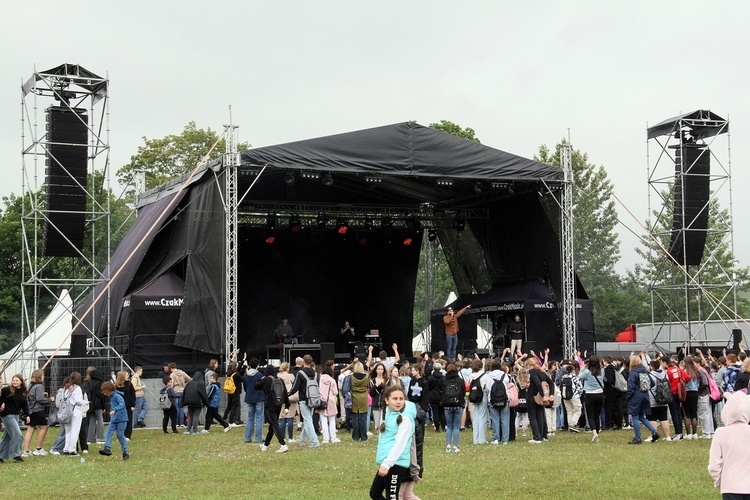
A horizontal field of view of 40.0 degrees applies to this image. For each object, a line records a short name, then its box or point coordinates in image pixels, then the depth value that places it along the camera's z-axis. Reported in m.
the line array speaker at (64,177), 20.84
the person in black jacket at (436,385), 16.80
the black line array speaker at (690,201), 25.59
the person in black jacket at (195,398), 19.00
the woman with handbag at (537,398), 15.45
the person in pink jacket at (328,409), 15.55
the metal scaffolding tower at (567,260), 24.14
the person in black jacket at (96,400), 16.58
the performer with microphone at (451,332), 26.45
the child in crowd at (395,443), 8.09
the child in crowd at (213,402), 19.44
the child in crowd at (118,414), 14.82
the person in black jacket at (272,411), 14.88
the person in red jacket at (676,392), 15.73
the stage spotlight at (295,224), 28.62
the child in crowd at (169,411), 19.44
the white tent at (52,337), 25.37
